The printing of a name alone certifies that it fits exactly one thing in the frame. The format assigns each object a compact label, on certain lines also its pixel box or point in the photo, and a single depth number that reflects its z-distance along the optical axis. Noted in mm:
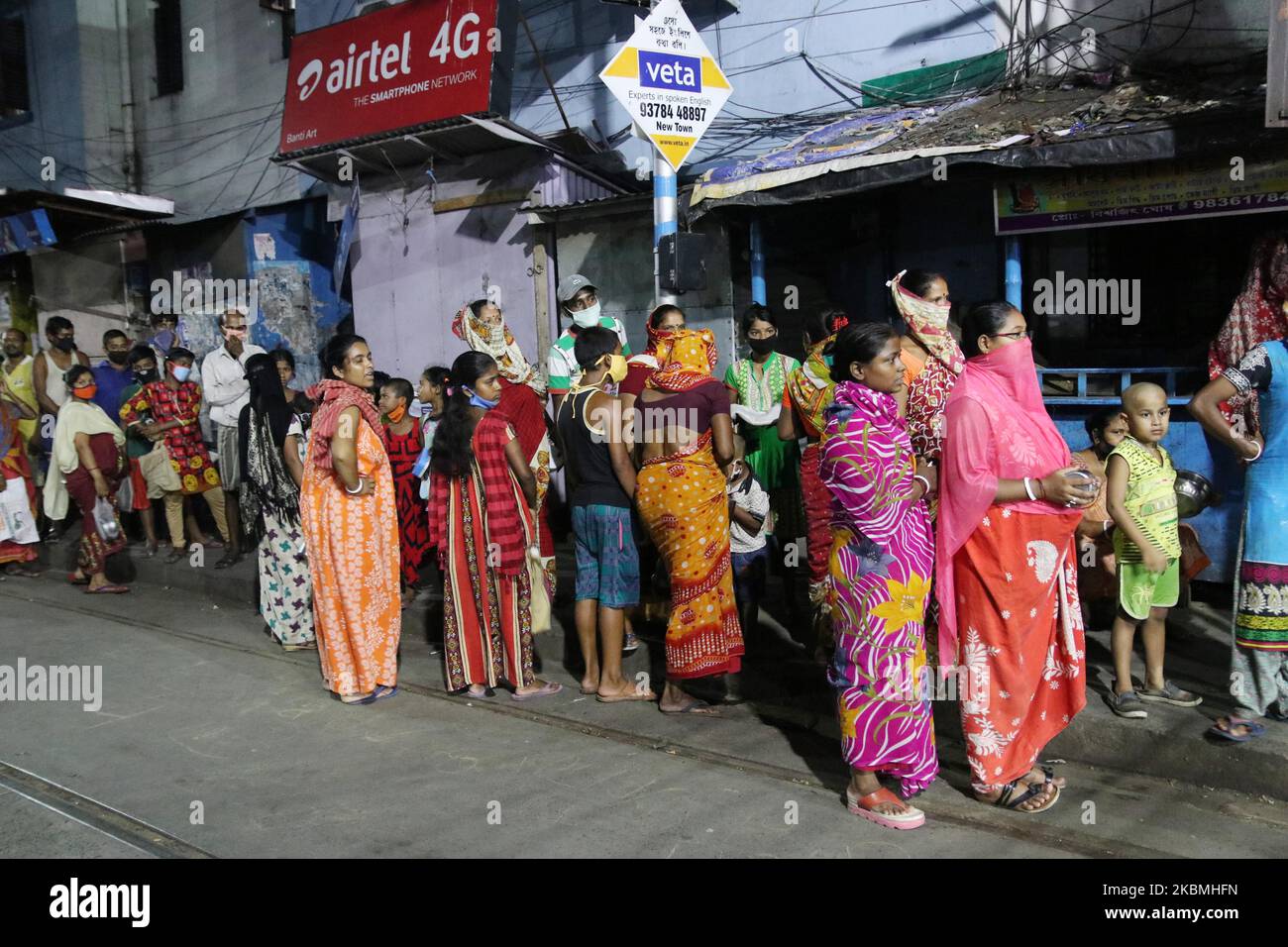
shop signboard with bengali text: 6355
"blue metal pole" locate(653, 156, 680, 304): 7598
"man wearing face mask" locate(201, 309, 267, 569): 9398
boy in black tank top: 5395
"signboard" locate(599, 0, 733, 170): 7027
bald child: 4695
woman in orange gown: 5781
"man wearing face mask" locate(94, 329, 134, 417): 10430
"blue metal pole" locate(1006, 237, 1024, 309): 7484
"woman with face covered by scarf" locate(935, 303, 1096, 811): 3910
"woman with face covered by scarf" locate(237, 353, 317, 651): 7199
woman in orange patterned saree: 5156
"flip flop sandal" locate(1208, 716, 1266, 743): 4289
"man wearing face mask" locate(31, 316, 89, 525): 10609
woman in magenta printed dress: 3867
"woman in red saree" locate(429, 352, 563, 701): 5738
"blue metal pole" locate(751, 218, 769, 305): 8891
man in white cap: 6934
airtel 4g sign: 10359
